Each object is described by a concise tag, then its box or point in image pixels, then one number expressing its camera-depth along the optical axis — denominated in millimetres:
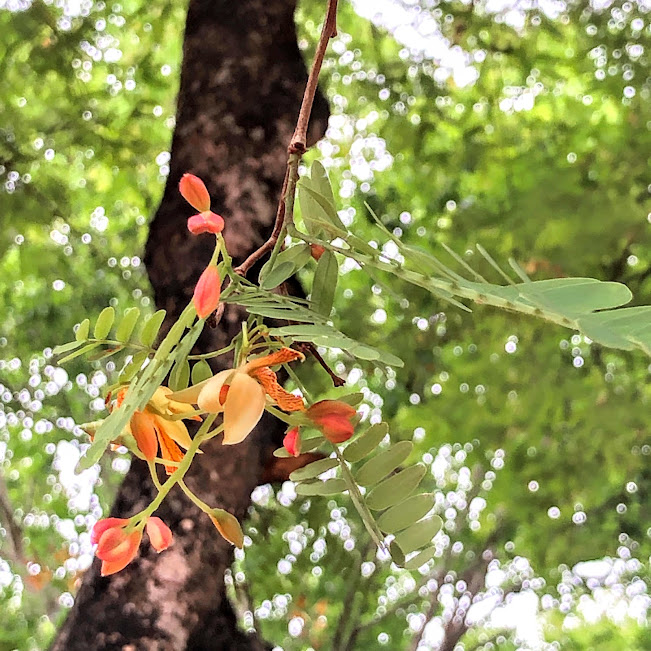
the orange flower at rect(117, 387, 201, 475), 321
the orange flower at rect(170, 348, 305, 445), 287
